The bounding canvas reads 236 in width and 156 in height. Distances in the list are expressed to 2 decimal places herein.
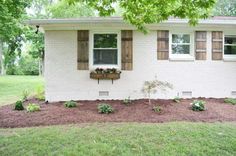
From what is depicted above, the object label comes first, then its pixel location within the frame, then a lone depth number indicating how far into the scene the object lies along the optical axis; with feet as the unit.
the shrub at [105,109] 14.41
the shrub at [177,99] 17.15
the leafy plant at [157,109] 14.63
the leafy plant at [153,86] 16.77
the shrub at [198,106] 14.82
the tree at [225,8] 52.53
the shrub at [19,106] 15.54
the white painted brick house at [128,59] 17.85
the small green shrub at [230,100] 16.91
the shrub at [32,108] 14.95
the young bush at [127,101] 16.76
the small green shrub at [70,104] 16.01
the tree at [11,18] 17.95
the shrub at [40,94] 19.13
